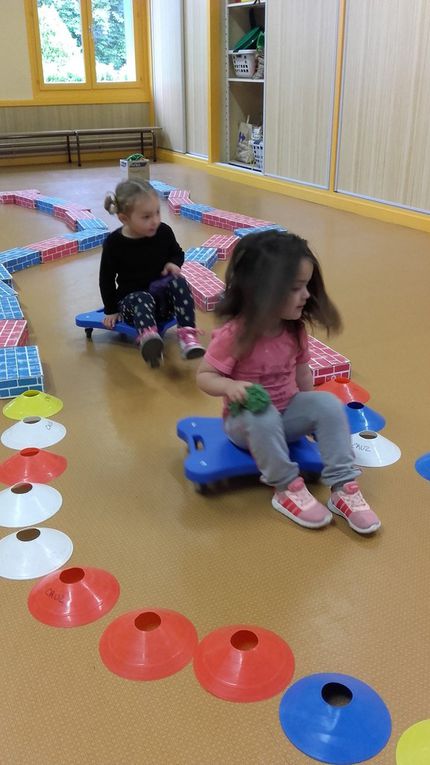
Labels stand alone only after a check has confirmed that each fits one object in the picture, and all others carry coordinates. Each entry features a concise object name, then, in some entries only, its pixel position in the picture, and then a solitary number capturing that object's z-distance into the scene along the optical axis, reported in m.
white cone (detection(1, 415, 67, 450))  1.94
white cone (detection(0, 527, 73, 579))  1.43
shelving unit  6.62
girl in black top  2.43
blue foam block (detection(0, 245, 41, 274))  3.67
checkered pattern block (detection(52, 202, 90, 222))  4.75
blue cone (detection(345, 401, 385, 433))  2.00
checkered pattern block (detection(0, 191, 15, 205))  5.59
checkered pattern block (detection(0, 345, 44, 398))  2.20
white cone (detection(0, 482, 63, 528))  1.58
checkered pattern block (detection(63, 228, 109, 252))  4.09
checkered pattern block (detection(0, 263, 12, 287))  3.36
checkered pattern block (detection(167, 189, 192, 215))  5.06
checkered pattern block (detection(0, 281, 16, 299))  3.03
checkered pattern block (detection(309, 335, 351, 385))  2.25
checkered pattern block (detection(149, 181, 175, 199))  5.62
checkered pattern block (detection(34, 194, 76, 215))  5.16
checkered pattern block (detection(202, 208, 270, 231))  4.37
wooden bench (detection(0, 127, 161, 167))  7.81
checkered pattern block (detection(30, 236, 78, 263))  3.86
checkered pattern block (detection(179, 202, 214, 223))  4.75
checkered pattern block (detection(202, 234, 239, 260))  3.85
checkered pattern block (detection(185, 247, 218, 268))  3.56
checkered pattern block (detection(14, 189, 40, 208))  5.41
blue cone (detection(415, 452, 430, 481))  1.77
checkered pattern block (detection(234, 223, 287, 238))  4.14
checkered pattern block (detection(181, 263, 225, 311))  3.03
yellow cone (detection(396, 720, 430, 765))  1.02
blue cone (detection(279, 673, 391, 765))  1.04
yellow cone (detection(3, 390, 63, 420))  2.12
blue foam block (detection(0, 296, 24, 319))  2.77
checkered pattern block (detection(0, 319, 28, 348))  2.49
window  7.77
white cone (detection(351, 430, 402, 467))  1.83
